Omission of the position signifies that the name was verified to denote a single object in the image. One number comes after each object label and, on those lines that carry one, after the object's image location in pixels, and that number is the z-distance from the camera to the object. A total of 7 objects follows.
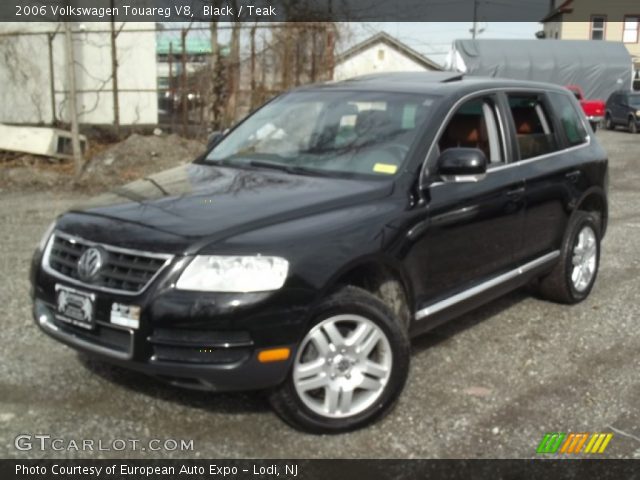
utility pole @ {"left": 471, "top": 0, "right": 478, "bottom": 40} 51.79
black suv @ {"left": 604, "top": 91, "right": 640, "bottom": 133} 28.50
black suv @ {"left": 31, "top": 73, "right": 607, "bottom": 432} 3.32
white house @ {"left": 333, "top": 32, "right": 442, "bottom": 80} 27.62
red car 29.71
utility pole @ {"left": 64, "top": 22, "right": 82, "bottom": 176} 11.30
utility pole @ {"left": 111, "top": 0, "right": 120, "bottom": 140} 14.58
